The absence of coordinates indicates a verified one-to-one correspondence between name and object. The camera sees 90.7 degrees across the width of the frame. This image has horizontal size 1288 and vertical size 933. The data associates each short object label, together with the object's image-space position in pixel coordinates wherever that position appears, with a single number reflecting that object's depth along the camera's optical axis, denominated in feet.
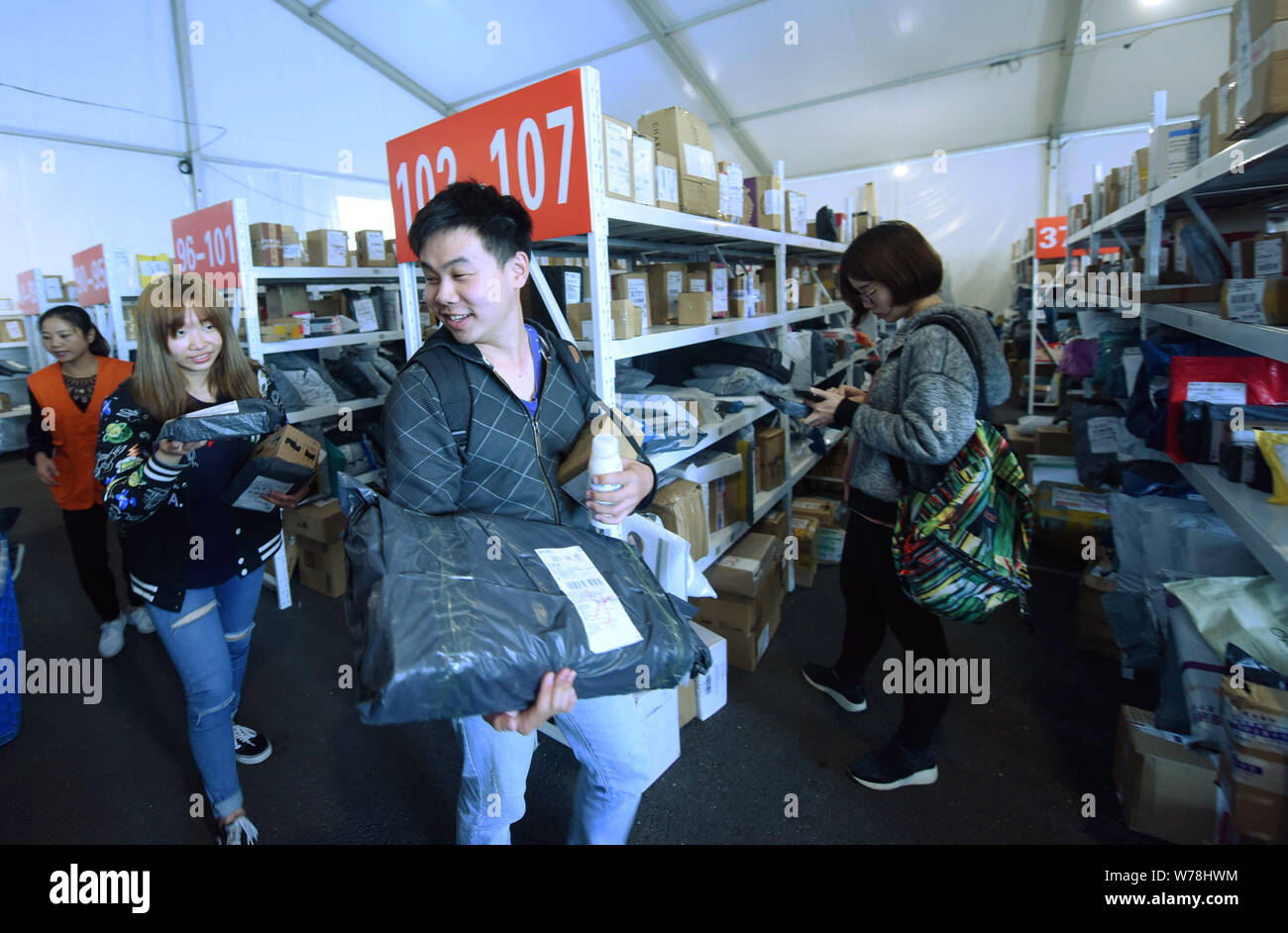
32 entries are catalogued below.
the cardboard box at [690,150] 7.24
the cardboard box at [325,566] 10.79
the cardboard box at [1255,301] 4.81
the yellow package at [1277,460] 4.99
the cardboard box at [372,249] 12.25
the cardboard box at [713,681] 7.30
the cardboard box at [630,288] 7.23
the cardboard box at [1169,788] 5.34
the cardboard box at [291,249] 11.36
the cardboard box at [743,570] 8.09
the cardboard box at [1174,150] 7.21
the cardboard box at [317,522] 10.50
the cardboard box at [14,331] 22.16
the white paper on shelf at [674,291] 8.32
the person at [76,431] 8.97
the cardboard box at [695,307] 7.90
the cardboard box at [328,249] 11.32
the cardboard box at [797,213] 11.17
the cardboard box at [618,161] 5.80
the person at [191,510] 4.89
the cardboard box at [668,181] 6.81
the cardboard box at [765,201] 10.03
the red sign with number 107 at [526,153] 5.50
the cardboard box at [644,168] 6.29
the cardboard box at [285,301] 12.49
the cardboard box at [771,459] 9.80
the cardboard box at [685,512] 6.54
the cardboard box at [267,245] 10.94
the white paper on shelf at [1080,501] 11.00
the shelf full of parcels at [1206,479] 4.62
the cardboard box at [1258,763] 4.45
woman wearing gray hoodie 5.17
